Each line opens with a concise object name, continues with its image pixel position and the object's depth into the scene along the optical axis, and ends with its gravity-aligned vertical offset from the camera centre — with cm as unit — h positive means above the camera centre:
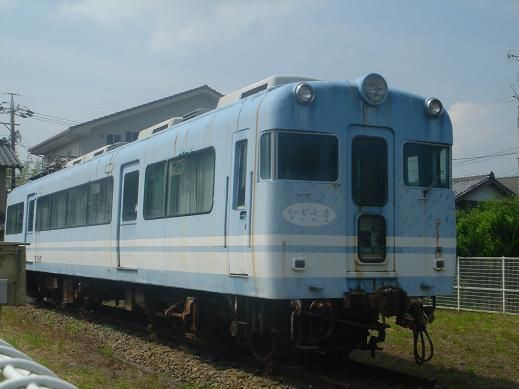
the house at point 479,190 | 3108 +294
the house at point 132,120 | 3284 +584
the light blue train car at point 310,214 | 752 +44
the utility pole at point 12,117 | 4616 +816
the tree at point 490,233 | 1892 +67
